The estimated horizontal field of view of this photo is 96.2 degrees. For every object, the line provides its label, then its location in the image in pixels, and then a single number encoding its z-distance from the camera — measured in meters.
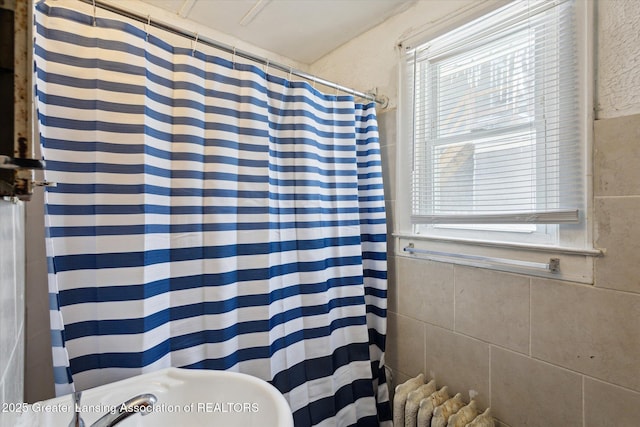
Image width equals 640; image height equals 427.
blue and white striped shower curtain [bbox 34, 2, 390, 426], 0.79
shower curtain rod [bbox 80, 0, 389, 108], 0.83
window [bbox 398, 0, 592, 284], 0.93
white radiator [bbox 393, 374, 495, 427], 1.03
